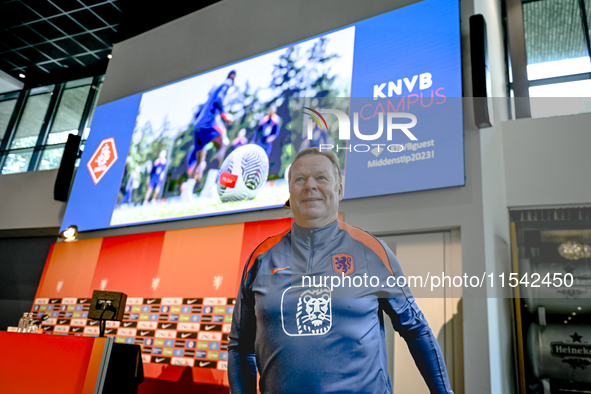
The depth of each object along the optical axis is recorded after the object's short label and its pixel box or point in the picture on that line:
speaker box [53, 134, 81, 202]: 5.66
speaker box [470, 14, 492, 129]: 2.81
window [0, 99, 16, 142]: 7.89
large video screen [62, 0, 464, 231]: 2.96
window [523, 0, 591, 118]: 3.83
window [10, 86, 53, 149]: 7.42
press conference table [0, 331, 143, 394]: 2.79
